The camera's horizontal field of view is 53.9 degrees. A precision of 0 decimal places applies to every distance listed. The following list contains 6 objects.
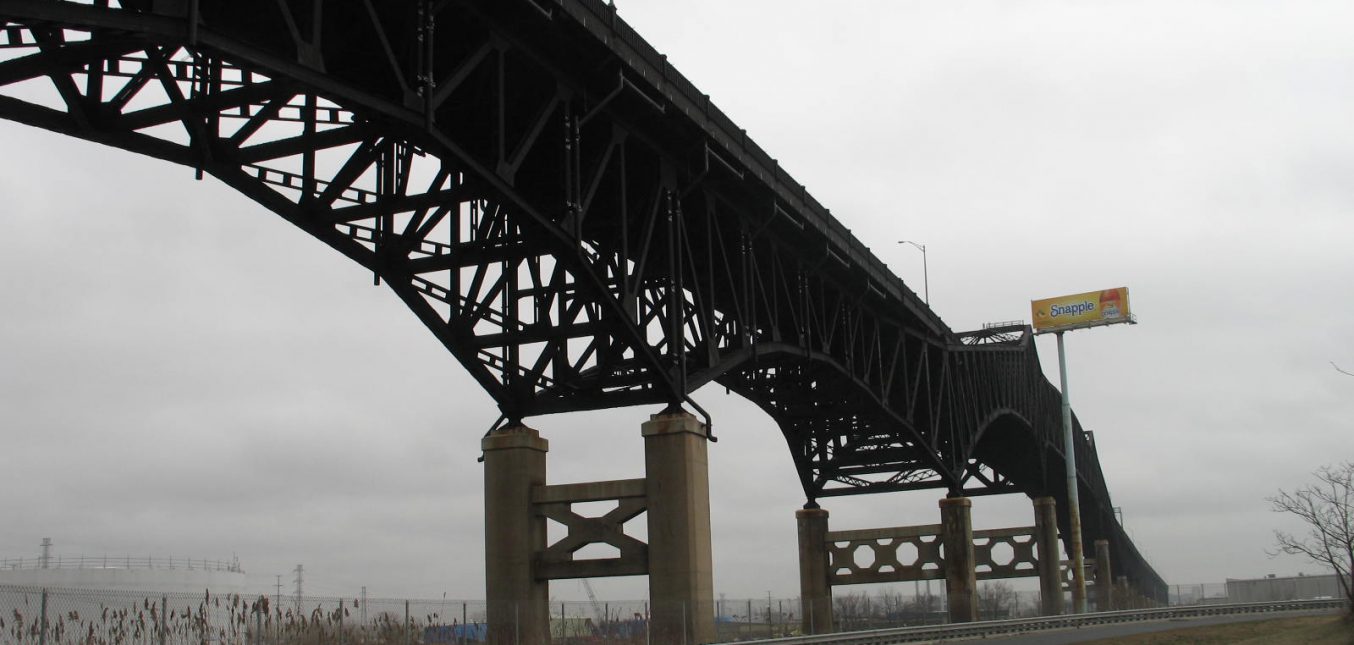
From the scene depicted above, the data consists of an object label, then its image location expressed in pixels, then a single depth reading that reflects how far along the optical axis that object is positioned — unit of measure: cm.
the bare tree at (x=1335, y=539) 3946
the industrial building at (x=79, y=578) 8794
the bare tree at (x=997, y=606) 6994
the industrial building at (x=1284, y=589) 13175
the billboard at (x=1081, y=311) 9450
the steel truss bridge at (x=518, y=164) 1922
